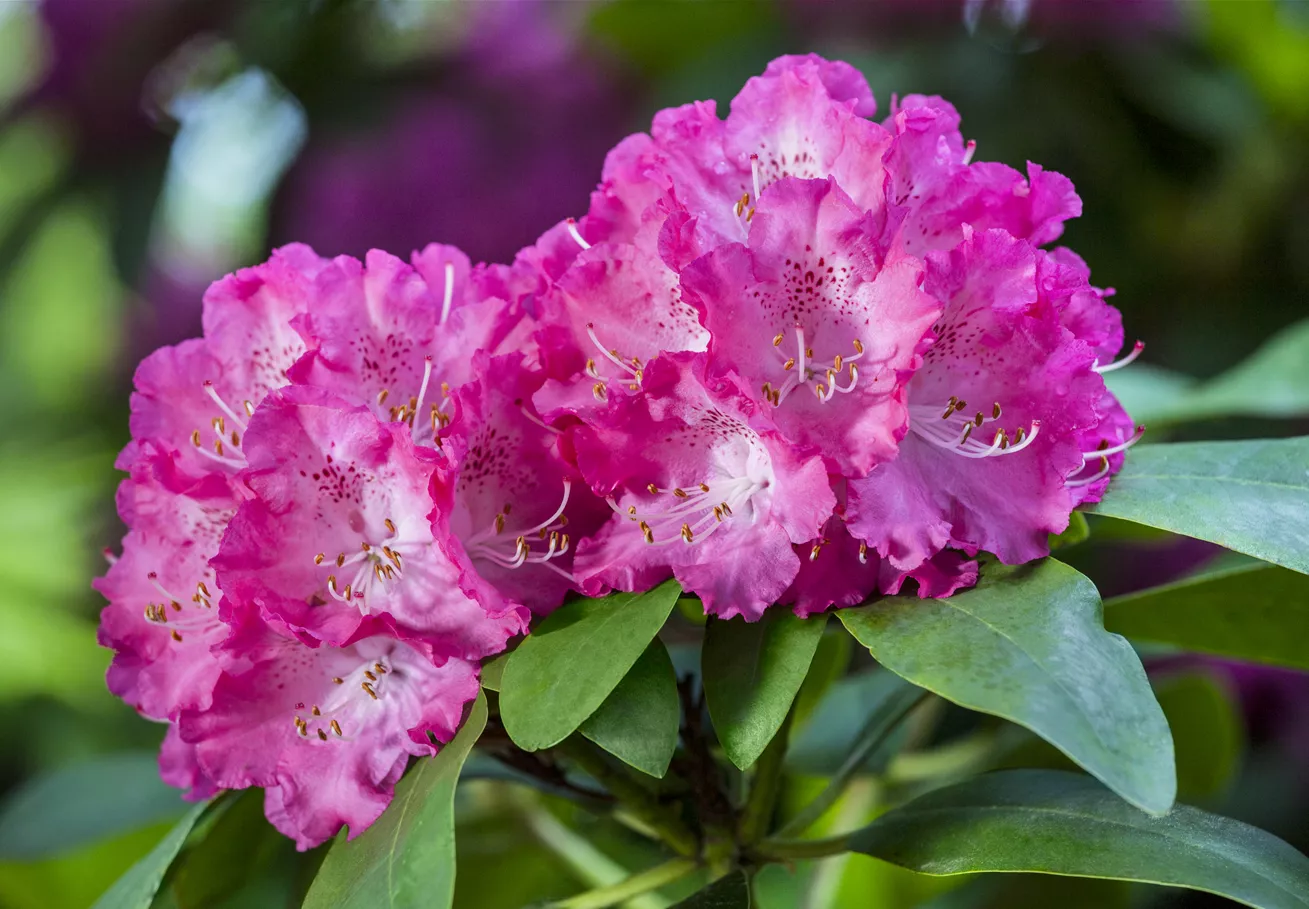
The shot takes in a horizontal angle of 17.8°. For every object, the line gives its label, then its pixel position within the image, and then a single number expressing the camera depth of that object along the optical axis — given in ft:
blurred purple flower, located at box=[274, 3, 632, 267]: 6.15
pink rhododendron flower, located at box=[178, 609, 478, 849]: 3.56
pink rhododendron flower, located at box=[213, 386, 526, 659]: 3.53
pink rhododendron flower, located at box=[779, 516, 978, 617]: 3.52
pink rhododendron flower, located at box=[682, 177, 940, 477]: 3.48
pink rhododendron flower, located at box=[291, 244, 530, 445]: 3.62
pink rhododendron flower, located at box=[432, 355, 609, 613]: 3.59
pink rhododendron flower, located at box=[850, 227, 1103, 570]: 3.51
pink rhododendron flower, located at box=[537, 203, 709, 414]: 3.58
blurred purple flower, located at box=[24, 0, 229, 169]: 6.78
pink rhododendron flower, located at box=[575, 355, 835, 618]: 3.50
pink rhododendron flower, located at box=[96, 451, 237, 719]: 3.64
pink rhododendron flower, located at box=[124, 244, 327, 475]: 3.67
